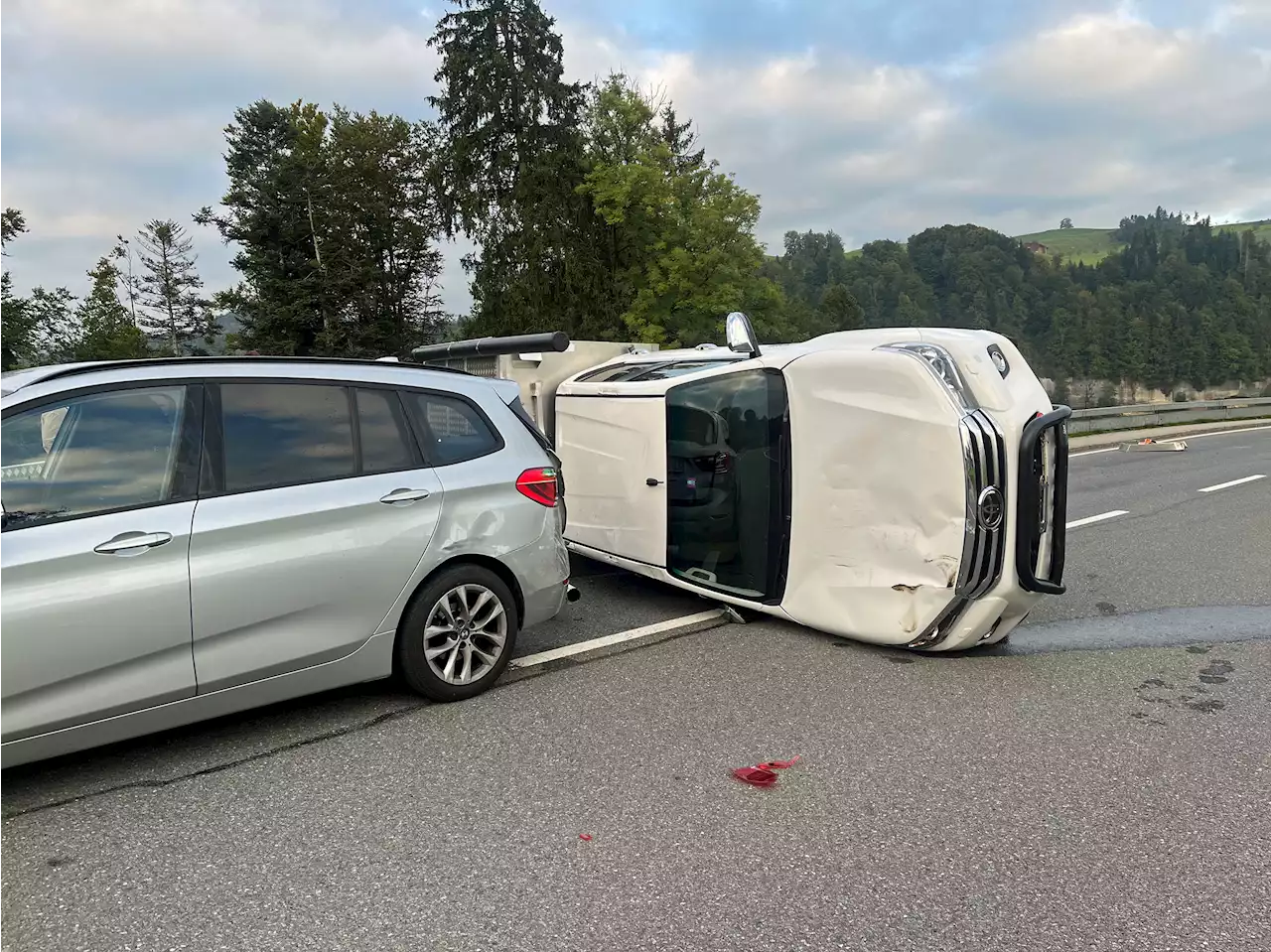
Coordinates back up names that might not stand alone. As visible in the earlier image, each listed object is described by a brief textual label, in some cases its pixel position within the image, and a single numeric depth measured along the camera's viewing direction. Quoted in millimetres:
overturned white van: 4410
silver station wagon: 3139
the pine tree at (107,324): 49719
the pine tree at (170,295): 59781
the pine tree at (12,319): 33781
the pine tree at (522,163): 36594
